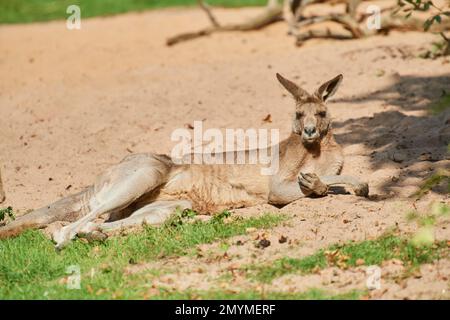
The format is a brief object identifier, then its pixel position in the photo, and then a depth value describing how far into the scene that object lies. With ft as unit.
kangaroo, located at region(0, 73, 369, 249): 27.43
